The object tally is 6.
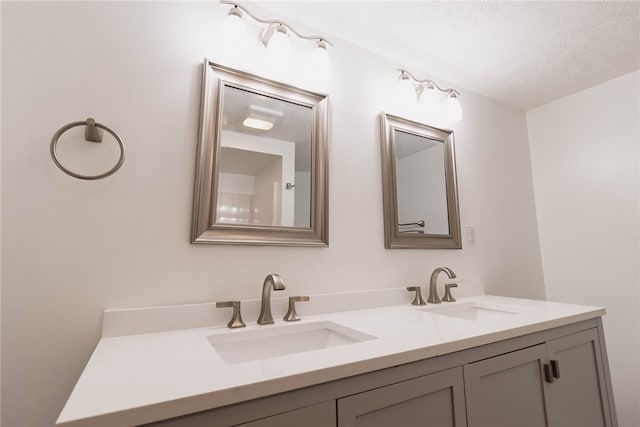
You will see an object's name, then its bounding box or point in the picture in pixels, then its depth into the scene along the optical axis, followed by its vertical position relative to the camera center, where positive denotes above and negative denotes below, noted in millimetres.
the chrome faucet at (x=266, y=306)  1042 -183
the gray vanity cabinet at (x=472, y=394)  598 -354
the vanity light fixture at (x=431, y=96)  1650 +881
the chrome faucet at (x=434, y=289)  1459 -174
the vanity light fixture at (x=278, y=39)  1138 +896
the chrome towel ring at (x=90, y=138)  863 +358
